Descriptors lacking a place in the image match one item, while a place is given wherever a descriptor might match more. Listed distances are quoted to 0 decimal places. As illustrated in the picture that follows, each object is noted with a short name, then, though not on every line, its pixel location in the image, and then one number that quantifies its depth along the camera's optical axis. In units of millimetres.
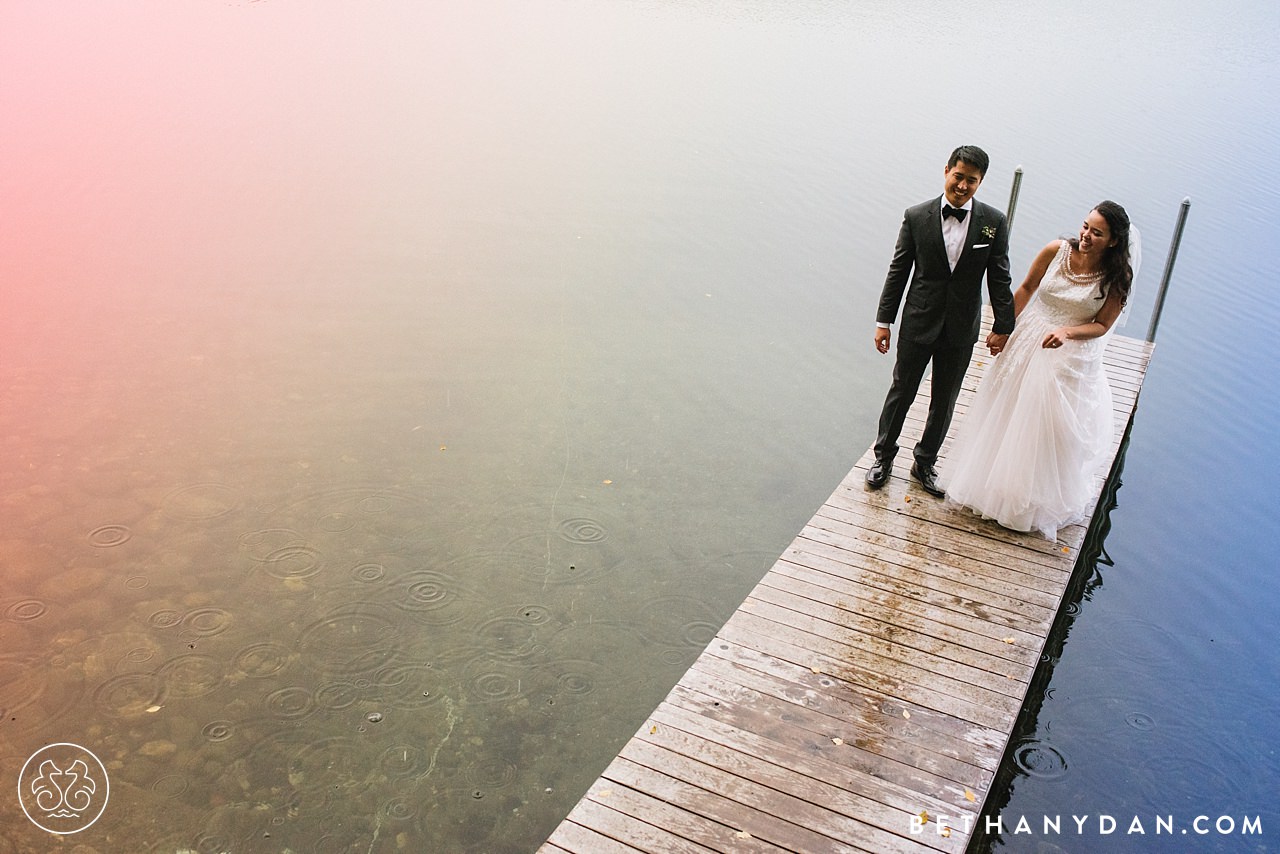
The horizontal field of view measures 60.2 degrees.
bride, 4965
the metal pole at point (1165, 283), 8086
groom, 4828
